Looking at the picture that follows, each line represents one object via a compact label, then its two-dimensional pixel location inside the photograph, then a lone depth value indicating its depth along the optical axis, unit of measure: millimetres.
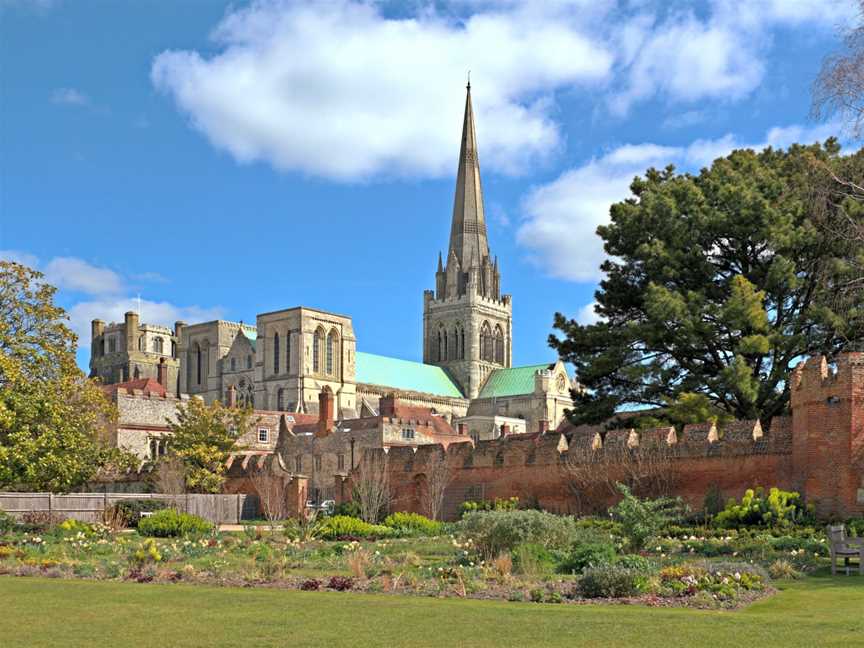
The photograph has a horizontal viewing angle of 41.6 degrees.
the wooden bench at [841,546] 20219
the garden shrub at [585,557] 20125
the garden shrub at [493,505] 36188
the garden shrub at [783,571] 19719
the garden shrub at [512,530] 22078
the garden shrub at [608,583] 16688
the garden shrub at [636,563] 18422
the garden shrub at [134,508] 39594
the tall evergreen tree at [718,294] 36312
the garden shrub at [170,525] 34156
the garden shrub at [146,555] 21578
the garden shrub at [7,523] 32616
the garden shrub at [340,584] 18250
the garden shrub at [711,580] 16562
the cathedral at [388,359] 126812
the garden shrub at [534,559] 20250
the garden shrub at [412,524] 33781
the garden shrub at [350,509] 39000
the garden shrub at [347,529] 31734
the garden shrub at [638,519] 22578
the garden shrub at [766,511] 27828
